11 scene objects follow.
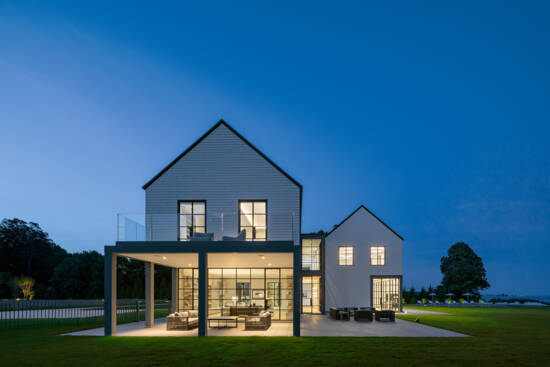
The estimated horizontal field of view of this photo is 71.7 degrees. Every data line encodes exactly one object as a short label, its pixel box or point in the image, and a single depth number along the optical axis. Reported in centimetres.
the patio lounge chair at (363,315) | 1841
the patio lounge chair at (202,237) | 1419
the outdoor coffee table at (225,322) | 1500
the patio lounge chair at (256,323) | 1414
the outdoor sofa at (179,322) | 1448
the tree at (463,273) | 4372
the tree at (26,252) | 5625
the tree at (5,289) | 4076
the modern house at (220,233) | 1336
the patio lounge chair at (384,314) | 1819
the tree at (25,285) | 3821
